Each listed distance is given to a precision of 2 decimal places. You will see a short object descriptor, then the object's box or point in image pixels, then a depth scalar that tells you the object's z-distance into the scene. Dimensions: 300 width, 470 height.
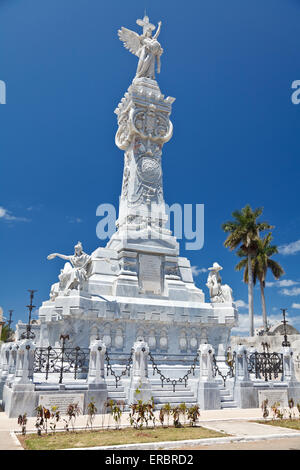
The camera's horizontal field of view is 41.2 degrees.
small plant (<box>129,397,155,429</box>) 10.41
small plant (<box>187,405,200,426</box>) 11.13
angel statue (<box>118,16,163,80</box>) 27.61
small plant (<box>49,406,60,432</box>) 9.97
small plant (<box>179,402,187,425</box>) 11.07
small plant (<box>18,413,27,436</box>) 10.04
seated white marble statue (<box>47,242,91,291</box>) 18.75
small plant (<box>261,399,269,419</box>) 12.19
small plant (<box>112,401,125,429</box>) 10.70
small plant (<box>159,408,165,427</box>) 10.54
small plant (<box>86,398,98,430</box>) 10.99
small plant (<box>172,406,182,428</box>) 10.76
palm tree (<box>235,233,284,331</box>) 42.62
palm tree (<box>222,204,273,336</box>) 42.66
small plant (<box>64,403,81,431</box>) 10.30
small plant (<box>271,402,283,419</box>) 12.04
